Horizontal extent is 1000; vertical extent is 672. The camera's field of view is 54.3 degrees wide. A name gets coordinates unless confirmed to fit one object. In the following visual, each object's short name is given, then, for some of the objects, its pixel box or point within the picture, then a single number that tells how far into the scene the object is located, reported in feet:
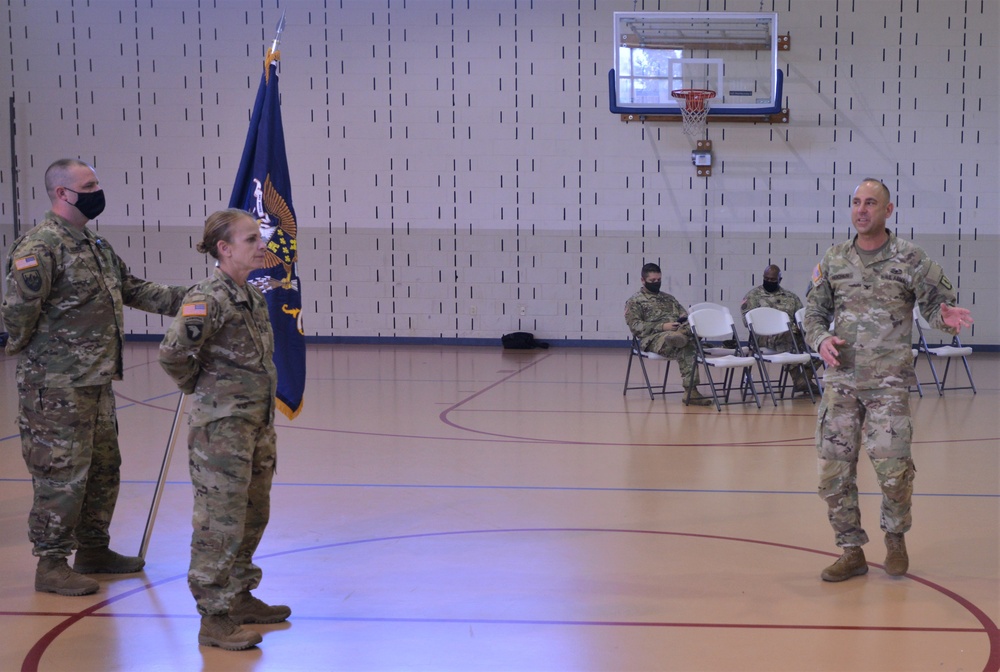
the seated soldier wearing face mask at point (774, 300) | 34.67
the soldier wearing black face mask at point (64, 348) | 13.37
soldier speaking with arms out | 13.89
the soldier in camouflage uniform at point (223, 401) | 11.36
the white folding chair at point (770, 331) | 32.14
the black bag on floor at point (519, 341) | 48.01
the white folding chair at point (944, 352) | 32.73
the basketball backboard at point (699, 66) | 45.21
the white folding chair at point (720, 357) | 30.45
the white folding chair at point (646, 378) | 32.50
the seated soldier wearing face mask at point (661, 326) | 31.99
